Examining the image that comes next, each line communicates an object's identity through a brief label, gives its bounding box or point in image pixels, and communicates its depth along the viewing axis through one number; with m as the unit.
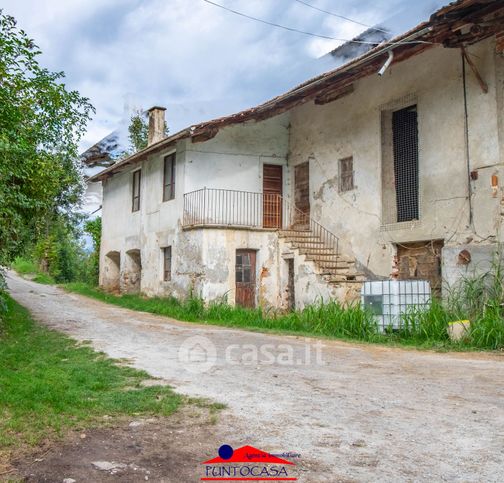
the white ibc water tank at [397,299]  10.11
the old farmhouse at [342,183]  10.47
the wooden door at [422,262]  11.48
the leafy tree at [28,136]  7.63
